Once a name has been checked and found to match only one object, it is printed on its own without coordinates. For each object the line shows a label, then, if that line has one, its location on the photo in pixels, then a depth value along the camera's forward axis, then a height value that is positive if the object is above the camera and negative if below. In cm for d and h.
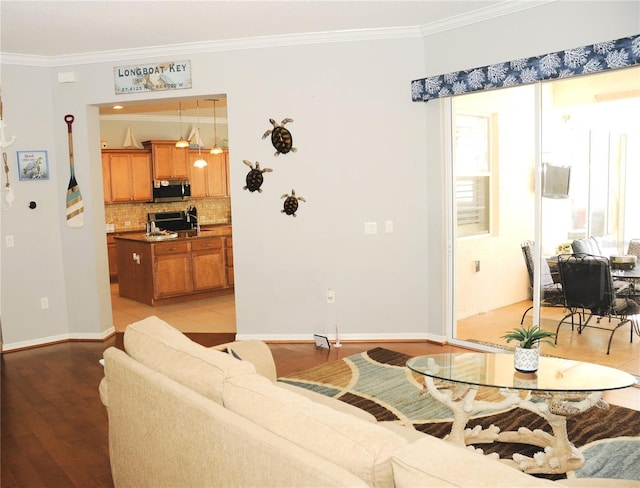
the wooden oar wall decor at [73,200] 593 -1
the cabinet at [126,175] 948 +38
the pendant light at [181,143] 945 +87
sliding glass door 438 +2
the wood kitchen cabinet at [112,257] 958 -97
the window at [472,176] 557 +12
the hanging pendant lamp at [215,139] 967 +106
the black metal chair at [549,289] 490 -86
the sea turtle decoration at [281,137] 556 +54
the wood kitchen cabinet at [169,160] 990 +63
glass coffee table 306 -112
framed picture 578 +35
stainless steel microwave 997 +11
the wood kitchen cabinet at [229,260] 819 -91
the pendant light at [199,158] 947 +67
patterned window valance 394 +90
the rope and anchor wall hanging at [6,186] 562 +15
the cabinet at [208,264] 788 -93
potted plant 322 -91
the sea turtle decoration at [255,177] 564 +17
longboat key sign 567 +118
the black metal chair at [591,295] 459 -89
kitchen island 755 -93
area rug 322 -147
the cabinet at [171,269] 753 -94
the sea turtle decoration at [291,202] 563 -8
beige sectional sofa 147 -72
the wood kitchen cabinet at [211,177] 1046 +34
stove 992 -40
